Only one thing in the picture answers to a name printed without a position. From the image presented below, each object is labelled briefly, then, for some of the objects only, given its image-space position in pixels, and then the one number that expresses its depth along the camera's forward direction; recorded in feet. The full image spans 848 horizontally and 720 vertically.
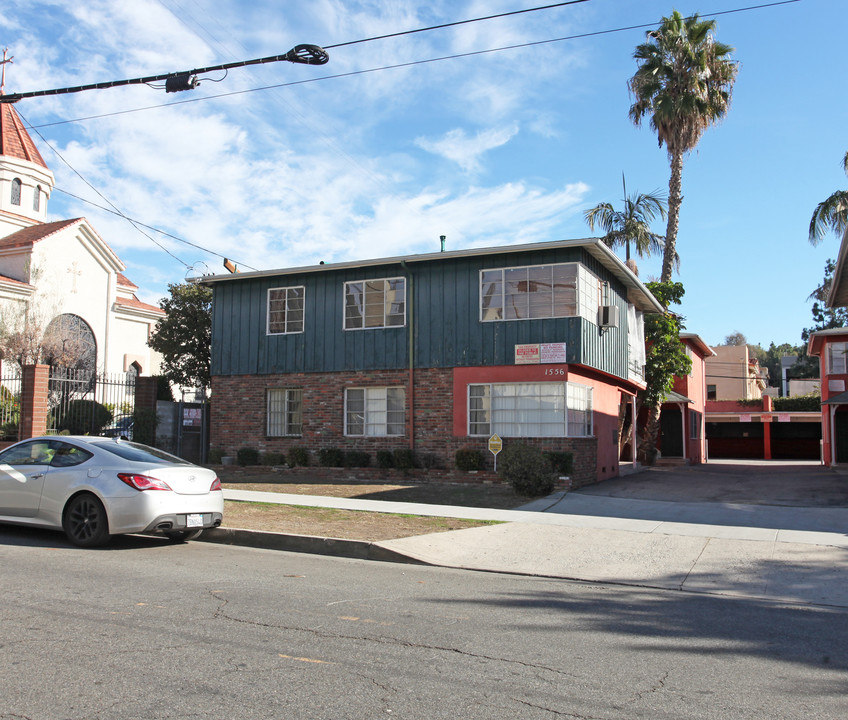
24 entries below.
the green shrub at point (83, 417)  68.90
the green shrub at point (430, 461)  59.93
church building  110.83
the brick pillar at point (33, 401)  62.18
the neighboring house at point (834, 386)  89.25
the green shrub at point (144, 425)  71.41
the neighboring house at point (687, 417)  99.66
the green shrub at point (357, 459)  62.23
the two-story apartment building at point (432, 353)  57.41
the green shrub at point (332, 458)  63.10
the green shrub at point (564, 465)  53.93
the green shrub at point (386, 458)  60.95
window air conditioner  61.65
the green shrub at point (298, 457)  64.80
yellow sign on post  53.42
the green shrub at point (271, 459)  65.98
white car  29.27
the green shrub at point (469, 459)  57.62
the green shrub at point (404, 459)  60.03
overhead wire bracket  34.94
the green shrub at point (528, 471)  49.47
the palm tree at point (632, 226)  107.14
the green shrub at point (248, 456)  66.95
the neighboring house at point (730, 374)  169.48
